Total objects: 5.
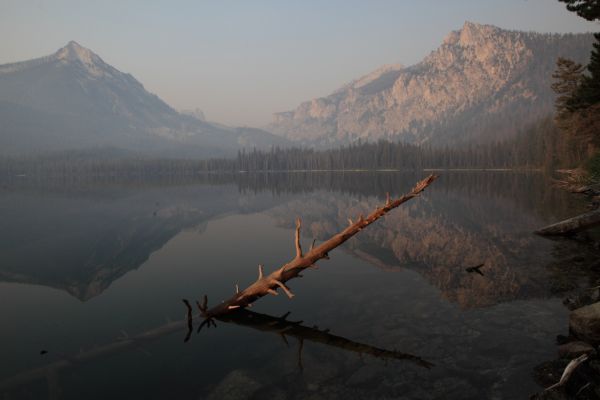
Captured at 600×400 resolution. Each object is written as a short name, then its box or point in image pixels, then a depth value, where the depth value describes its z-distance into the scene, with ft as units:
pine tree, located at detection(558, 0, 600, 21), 91.81
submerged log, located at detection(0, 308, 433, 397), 37.96
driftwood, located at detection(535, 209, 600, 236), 92.27
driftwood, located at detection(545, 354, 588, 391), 28.27
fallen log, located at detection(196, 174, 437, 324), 47.39
